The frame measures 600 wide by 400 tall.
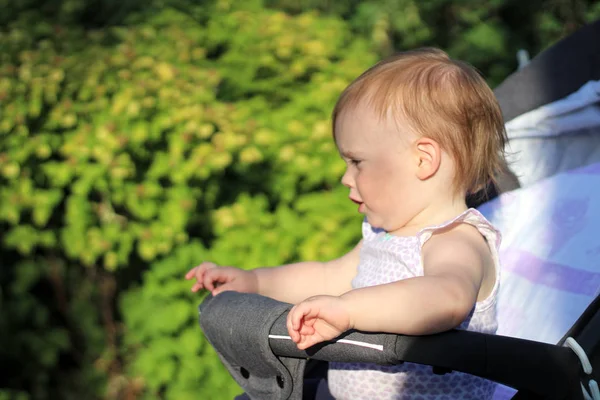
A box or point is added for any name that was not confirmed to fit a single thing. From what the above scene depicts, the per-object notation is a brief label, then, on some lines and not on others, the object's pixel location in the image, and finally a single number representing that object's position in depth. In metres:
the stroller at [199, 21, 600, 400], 1.73
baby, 1.85
